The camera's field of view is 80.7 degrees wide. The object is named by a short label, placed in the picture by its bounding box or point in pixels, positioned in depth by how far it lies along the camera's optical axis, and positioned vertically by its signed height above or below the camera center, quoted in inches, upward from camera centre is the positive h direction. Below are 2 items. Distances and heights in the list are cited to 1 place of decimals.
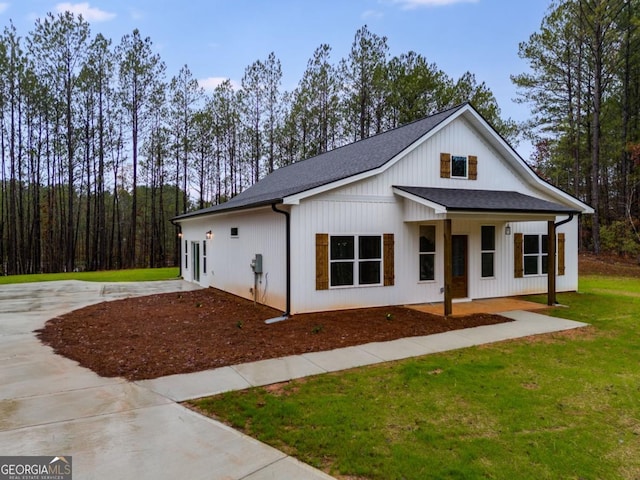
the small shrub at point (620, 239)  792.3 -3.1
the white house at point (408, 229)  350.6 +10.3
